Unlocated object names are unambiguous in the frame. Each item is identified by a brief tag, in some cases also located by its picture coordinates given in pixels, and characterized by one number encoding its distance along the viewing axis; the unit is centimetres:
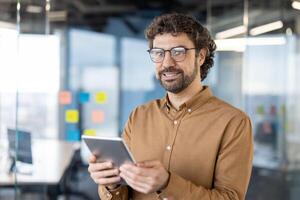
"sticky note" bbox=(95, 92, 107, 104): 503
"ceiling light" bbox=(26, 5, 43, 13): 447
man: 143
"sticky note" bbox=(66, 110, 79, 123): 496
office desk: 434
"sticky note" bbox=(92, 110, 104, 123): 503
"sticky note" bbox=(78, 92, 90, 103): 499
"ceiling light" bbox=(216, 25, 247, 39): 466
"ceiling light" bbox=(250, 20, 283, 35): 464
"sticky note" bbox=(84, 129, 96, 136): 499
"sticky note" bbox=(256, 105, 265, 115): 478
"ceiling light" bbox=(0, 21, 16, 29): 435
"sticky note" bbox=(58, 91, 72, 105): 487
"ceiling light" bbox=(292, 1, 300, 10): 455
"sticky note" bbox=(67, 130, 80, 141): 495
